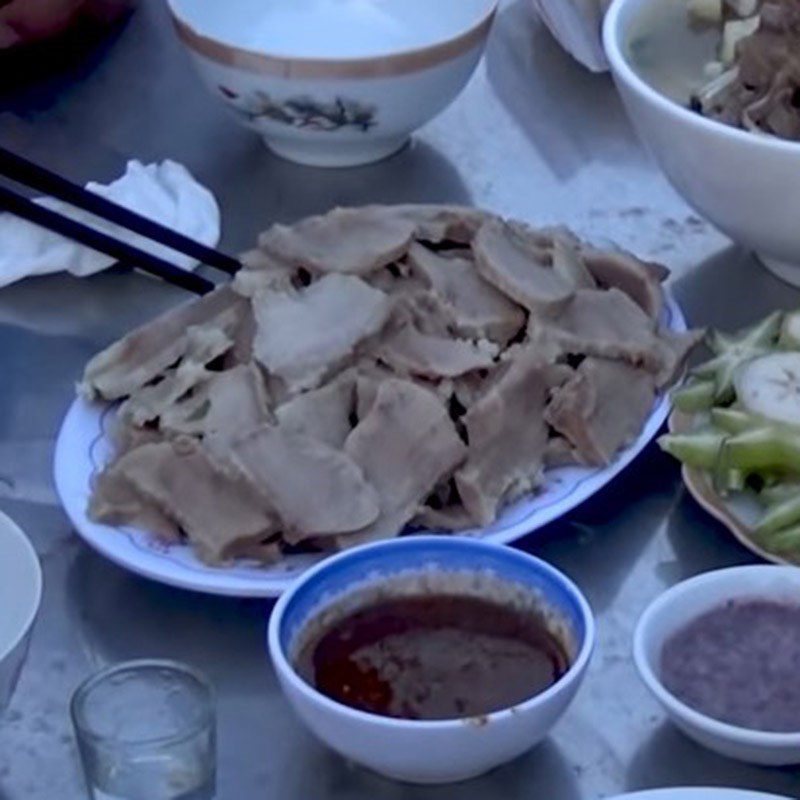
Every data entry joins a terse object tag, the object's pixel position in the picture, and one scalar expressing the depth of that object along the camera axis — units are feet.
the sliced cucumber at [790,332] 4.23
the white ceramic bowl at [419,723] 3.74
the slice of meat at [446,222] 4.43
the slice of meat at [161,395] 4.22
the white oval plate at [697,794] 3.73
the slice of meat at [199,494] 4.05
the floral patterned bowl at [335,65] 4.80
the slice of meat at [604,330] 4.26
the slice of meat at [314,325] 4.20
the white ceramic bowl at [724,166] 4.37
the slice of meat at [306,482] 4.03
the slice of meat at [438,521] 4.10
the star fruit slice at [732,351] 4.20
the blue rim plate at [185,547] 4.05
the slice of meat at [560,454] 4.20
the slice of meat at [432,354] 4.19
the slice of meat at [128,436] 4.20
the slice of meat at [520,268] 4.29
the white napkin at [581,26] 5.21
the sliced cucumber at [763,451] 4.09
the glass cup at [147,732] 3.78
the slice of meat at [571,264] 4.37
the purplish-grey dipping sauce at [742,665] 3.84
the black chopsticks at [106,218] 4.44
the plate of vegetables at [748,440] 4.07
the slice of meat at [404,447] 4.08
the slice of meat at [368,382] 4.16
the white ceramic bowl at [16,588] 3.85
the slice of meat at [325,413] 4.11
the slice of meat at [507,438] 4.11
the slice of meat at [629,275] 4.42
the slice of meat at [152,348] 4.31
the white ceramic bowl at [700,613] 3.80
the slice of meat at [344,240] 4.35
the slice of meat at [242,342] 4.28
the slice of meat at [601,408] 4.19
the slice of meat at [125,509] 4.12
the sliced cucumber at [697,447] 4.14
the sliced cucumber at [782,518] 4.04
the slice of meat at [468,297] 4.28
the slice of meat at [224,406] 4.14
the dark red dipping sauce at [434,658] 3.78
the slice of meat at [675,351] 4.30
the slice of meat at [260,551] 4.06
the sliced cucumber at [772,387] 4.12
